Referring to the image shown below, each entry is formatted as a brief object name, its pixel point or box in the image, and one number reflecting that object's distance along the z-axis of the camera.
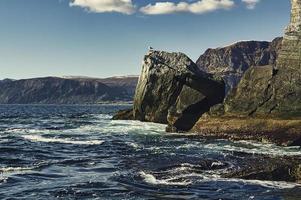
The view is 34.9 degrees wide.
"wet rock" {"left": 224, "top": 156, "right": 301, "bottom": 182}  22.64
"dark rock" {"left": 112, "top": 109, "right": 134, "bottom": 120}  77.59
